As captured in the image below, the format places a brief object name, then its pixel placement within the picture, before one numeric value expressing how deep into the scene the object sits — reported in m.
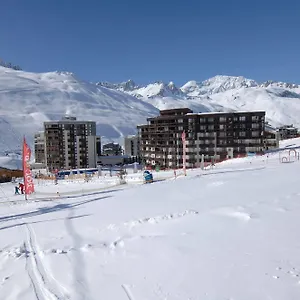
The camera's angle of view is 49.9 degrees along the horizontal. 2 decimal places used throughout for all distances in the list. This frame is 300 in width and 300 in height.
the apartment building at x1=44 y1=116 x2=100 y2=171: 90.55
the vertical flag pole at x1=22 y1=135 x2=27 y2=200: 23.26
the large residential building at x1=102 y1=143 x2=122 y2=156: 118.69
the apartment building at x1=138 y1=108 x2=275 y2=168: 64.12
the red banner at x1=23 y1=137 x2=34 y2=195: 23.13
